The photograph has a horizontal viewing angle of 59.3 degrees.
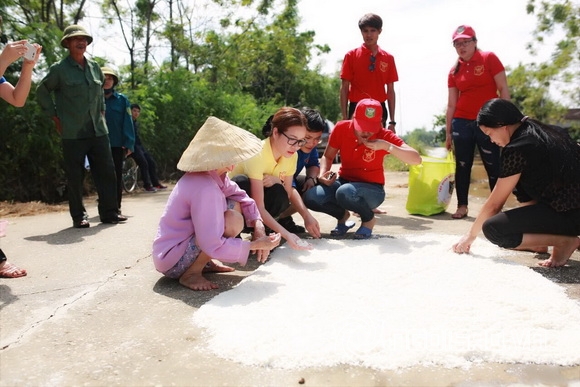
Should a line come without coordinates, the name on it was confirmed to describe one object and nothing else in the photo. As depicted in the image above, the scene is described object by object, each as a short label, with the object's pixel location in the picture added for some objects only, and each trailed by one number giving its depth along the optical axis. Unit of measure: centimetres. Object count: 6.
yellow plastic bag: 453
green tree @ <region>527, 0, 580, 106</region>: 1461
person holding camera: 252
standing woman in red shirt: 423
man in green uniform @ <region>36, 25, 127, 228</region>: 404
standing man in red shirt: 450
